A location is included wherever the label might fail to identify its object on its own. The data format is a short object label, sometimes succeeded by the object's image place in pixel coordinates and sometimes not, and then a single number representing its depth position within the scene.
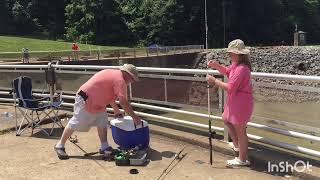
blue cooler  4.10
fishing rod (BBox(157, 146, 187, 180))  3.71
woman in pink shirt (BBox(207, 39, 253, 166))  3.56
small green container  3.89
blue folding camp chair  5.08
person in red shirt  20.25
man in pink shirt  3.91
